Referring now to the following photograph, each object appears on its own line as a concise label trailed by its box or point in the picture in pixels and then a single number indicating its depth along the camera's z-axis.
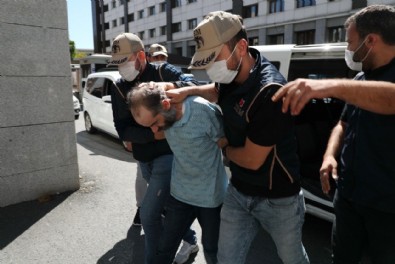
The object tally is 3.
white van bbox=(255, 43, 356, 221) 3.89
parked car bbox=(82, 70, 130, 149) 8.13
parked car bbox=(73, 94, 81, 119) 12.40
